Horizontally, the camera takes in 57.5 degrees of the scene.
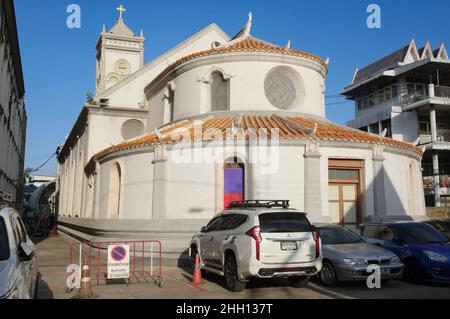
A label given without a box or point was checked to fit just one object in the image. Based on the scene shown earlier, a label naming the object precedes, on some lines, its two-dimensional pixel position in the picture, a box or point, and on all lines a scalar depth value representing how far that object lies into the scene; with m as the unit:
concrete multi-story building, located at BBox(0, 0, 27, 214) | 23.23
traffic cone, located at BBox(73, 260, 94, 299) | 9.16
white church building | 16.75
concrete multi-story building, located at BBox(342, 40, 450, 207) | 38.75
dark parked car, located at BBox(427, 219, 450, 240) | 15.94
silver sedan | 10.42
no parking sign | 10.49
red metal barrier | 11.86
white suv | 9.53
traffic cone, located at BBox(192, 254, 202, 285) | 11.39
